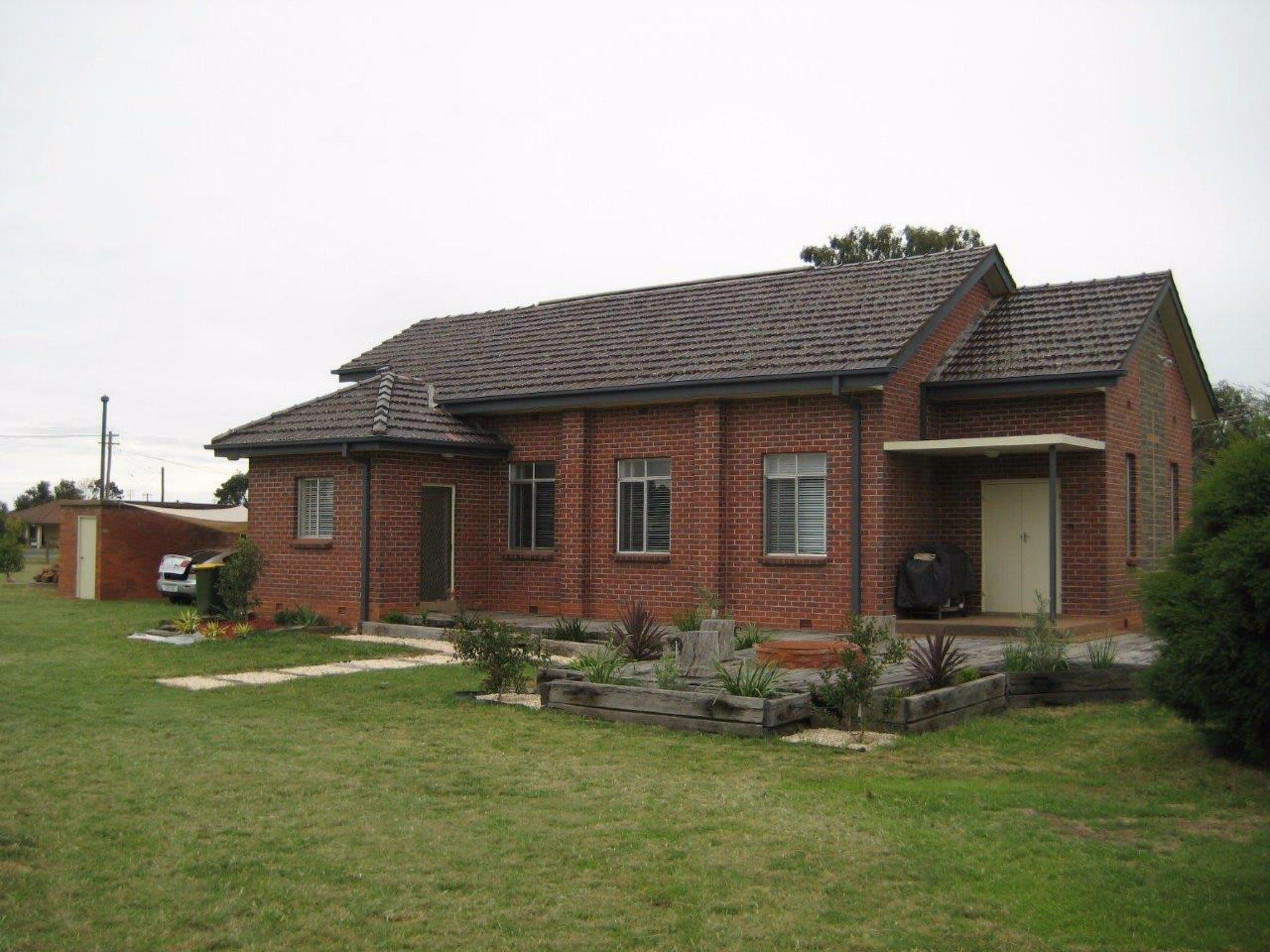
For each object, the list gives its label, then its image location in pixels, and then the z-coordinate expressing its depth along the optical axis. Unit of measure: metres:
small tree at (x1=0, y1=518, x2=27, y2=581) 35.59
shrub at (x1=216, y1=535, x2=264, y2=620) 19.91
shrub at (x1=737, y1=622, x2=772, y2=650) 15.34
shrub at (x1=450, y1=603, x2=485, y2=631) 13.90
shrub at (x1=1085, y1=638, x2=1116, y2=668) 12.92
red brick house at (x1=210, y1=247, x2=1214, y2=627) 18.22
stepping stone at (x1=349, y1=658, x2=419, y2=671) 15.57
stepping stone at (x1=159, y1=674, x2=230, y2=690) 13.64
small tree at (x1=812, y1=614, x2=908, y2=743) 10.69
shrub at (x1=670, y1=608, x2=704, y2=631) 16.77
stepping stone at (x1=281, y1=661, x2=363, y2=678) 14.86
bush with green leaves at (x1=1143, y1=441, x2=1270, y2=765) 9.05
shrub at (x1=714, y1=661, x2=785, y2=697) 11.08
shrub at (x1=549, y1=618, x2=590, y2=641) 17.41
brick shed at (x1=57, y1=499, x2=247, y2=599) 28.78
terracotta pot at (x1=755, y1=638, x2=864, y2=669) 12.95
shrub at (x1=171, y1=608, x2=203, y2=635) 19.11
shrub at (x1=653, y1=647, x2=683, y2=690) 11.61
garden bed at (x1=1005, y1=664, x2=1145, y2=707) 12.57
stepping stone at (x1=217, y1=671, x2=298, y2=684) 14.20
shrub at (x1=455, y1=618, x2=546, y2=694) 12.75
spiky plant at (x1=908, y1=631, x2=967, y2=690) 12.03
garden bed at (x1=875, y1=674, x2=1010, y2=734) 10.75
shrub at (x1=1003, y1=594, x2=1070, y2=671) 12.96
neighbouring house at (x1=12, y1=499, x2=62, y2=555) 74.00
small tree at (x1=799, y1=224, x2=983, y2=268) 44.91
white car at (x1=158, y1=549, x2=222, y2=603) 27.41
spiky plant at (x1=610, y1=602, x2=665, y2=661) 14.36
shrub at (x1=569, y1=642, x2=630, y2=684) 12.14
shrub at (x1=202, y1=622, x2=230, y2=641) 18.66
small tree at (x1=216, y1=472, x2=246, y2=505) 76.19
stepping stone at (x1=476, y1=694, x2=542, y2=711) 12.45
